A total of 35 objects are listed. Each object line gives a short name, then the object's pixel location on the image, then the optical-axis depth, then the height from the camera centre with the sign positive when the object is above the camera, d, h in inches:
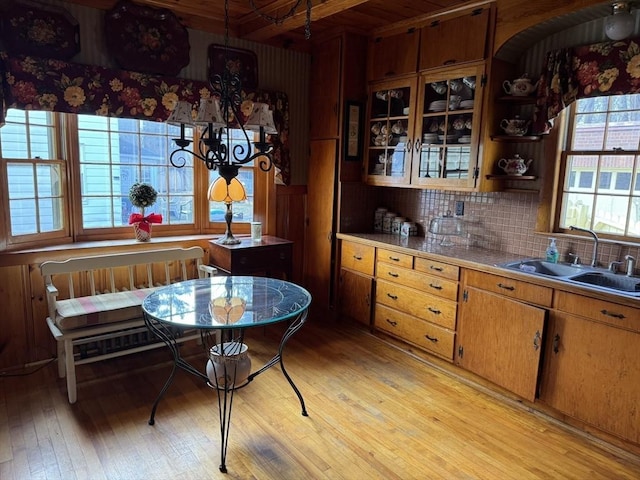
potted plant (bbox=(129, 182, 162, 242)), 135.7 -11.0
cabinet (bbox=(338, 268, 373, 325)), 148.3 -40.3
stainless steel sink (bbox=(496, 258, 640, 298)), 98.7 -21.2
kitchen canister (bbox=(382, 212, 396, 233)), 159.5 -15.4
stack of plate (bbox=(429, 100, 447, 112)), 130.7 +21.9
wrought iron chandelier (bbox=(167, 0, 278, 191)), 89.3 +10.4
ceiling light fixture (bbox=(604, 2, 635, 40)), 97.6 +36.1
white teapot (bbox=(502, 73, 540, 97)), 117.9 +25.3
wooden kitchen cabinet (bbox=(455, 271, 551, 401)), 103.8 -37.1
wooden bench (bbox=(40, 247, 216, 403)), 108.5 -34.7
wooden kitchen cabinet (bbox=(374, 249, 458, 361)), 123.0 -35.9
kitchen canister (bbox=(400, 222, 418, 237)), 153.6 -17.2
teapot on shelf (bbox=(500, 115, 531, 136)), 119.8 +15.2
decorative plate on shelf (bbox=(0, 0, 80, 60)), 110.0 +34.5
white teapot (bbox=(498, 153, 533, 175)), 122.0 +4.8
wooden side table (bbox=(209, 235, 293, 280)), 140.4 -26.8
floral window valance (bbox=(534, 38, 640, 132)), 101.5 +26.5
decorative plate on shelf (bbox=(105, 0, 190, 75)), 123.9 +37.6
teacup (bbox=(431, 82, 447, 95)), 130.9 +27.2
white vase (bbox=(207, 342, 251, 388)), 92.0 -40.3
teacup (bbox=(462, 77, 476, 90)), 122.4 +27.3
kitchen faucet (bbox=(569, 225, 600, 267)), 108.9 -14.4
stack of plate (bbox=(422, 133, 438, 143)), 133.7 +12.8
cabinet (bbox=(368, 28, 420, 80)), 136.4 +39.4
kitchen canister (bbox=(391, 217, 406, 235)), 156.6 -16.0
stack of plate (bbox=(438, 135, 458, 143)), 128.7 +12.3
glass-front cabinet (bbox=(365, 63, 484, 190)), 124.4 +15.3
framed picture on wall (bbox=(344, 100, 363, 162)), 151.6 +15.8
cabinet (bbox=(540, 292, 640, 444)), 89.4 -37.8
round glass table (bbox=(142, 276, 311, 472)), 85.7 -27.9
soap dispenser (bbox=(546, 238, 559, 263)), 117.2 -18.0
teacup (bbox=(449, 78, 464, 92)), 126.6 +27.2
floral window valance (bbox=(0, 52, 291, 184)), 111.3 +21.7
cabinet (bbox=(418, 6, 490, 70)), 118.6 +39.2
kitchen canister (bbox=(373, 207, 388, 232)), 163.2 -14.5
